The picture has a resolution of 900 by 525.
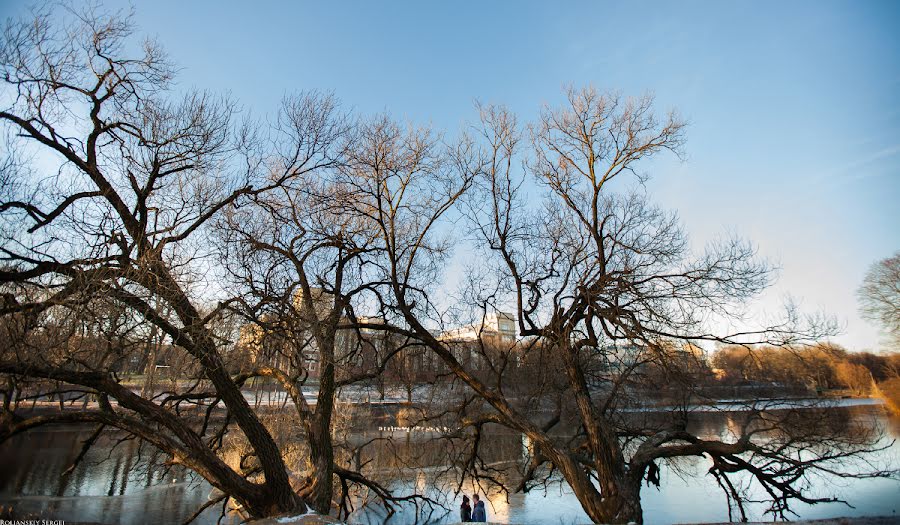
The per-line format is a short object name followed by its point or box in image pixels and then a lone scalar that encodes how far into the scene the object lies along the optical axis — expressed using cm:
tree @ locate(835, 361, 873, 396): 2772
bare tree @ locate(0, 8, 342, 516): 520
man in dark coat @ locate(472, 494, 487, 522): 1320
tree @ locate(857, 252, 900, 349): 1852
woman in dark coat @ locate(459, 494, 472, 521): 1240
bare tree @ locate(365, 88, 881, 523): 786
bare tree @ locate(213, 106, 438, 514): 741
